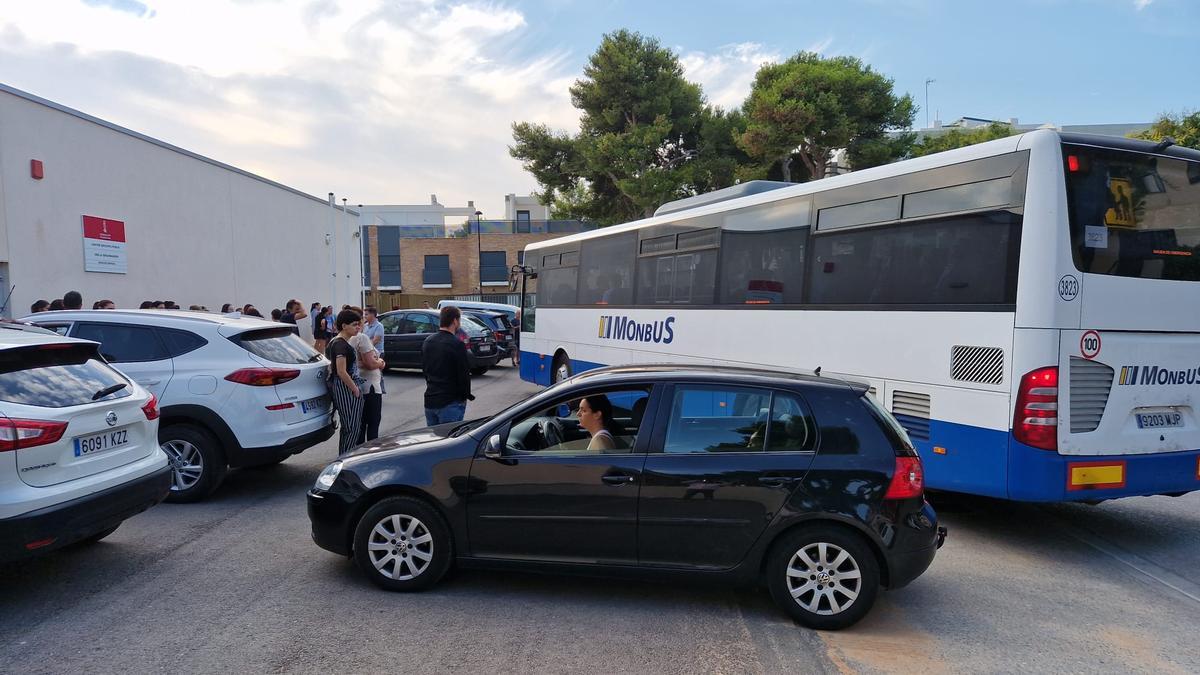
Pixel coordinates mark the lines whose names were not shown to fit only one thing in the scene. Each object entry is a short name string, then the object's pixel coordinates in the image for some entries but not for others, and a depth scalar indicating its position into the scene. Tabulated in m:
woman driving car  4.87
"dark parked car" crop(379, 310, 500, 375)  18.36
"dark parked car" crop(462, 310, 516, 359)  19.97
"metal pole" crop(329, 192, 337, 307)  30.20
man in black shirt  7.31
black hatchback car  4.23
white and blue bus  5.38
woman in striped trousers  7.17
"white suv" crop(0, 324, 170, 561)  4.06
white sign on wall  15.52
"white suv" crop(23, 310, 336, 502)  6.61
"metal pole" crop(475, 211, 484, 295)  47.56
